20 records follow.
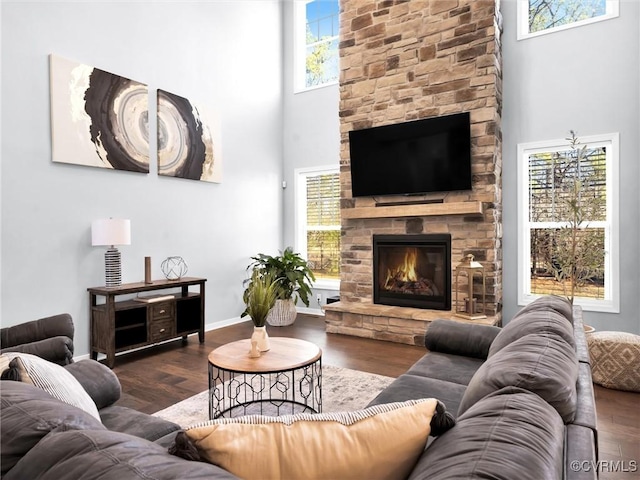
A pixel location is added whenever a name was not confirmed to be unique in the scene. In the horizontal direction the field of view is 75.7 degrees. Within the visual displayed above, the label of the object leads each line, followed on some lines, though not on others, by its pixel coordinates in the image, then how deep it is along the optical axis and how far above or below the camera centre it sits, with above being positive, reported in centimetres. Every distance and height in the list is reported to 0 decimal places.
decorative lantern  430 -61
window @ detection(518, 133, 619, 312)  413 +12
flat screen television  447 +88
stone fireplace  441 +138
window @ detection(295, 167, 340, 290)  615 +19
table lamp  375 -1
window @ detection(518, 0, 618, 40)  432 +237
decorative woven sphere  468 -37
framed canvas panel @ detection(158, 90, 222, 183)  465 +112
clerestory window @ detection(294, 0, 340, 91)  620 +294
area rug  275 -120
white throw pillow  136 -49
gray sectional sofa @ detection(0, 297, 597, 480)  73 -42
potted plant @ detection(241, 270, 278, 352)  248 -42
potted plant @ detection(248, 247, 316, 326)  540 -63
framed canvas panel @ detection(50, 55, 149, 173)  371 +116
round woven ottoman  302 -97
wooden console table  377 -82
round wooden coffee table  234 -115
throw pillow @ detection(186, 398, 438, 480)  84 -44
